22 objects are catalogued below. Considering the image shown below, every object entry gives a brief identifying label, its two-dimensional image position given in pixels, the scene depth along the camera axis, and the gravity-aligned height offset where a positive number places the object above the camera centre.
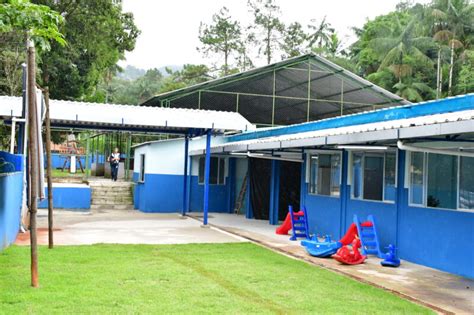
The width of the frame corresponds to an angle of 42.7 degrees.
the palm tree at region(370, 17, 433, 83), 42.12 +8.26
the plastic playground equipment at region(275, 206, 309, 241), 14.55 -1.41
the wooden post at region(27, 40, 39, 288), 7.59 +0.07
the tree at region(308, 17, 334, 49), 62.00 +13.55
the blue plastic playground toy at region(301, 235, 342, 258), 11.32 -1.53
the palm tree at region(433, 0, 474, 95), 41.03 +10.60
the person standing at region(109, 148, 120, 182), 27.50 -0.13
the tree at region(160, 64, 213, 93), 55.41 +8.16
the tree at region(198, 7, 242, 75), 56.31 +11.75
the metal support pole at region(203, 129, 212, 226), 16.59 -0.57
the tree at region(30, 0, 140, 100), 26.70 +5.41
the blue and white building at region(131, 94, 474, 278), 9.70 -0.17
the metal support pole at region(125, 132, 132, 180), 26.98 -0.16
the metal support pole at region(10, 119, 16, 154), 14.37 +0.53
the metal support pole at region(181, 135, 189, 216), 20.41 -0.56
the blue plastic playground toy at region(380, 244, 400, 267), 10.79 -1.64
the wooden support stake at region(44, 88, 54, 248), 10.72 +0.00
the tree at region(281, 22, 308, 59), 54.78 +11.51
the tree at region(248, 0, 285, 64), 55.50 +12.80
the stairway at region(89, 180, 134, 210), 23.75 -1.44
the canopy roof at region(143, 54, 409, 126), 24.27 +2.96
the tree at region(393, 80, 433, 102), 39.45 +5.33
